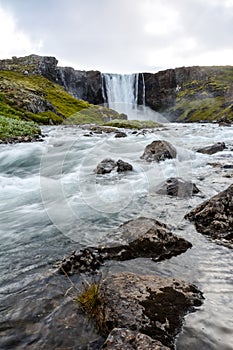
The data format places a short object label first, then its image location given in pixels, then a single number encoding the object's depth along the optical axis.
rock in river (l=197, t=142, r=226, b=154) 18.61
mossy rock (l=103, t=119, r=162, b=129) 49.47
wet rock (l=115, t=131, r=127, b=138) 30.05
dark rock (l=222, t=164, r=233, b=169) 13.94
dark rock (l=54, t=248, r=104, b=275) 4.93
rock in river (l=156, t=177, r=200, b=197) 9.34
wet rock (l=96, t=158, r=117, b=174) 13.39
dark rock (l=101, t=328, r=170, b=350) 2.91
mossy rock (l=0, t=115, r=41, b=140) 25.25
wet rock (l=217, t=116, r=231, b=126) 65.51
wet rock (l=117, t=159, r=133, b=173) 13.59
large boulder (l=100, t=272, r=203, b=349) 3.45
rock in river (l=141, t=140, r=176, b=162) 15.83
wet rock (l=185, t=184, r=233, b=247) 6.25
